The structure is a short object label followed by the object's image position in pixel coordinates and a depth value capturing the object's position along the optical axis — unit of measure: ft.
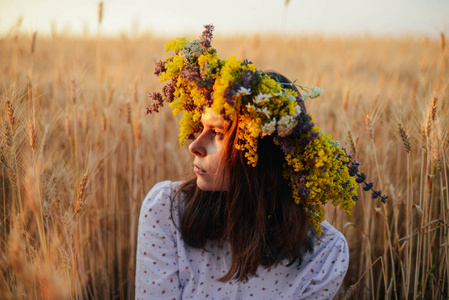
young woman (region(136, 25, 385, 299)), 2.86
